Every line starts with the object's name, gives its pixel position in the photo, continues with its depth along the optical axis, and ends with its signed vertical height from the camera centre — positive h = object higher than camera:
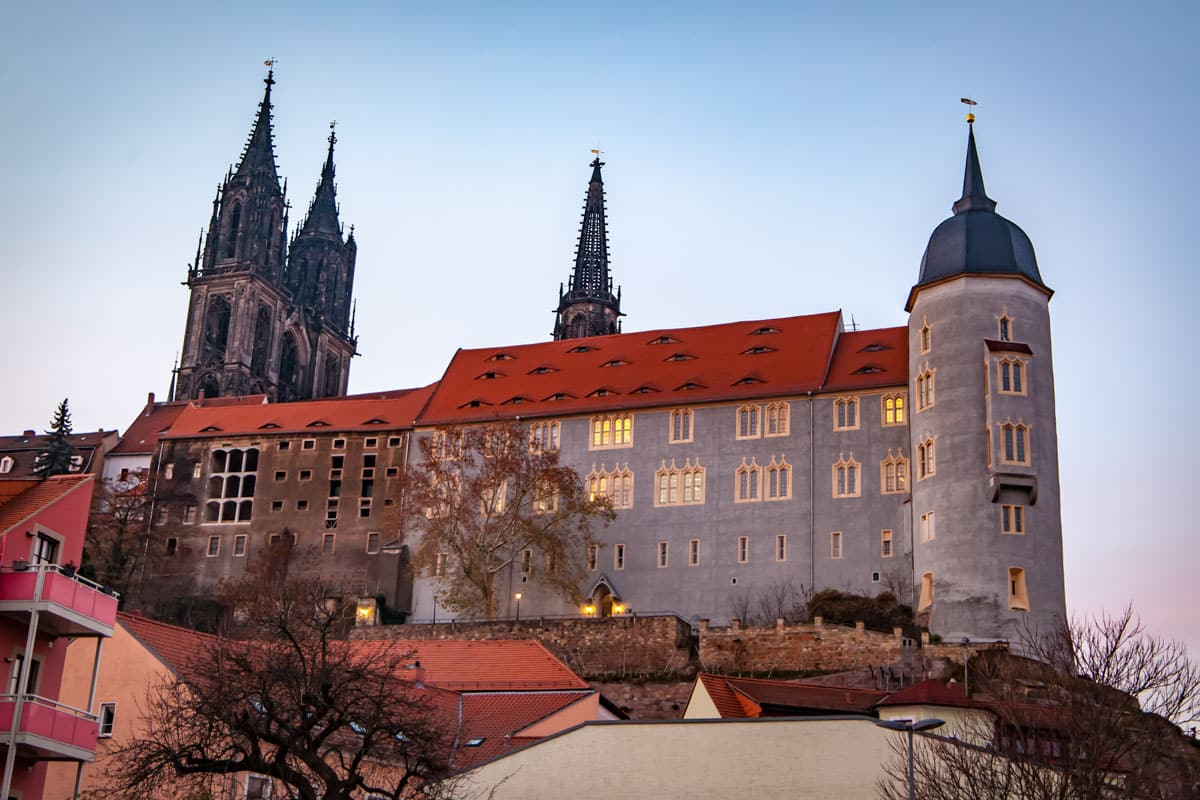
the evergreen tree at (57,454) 94.69 +15.97
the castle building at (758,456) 69.00 +14.39
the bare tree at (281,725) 29.94 +0.40
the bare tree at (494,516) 74.81 +11.01
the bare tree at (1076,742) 35.31 +0.94
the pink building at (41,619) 30.05 +2.17
